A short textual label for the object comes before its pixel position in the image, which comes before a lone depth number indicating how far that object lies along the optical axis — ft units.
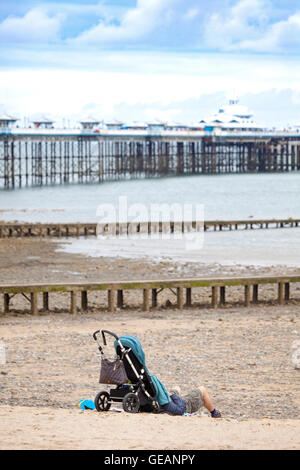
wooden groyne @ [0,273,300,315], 89.54
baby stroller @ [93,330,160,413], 45.64
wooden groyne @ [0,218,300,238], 193.40
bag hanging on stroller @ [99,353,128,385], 45.96
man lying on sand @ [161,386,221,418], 46.17
